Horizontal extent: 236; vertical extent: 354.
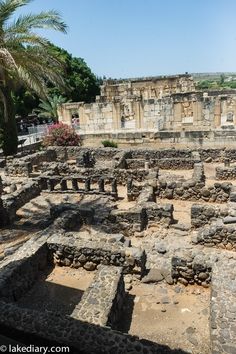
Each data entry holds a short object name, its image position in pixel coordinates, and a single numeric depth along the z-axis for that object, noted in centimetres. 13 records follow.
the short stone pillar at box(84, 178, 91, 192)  1425
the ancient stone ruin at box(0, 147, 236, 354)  464
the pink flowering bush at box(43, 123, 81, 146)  2138
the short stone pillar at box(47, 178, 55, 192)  1457
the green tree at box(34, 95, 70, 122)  2923
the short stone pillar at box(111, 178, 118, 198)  1364
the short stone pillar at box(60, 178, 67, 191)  1434
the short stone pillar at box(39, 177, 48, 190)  1491
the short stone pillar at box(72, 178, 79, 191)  1446
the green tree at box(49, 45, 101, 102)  3822
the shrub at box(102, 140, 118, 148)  2200
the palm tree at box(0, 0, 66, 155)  973
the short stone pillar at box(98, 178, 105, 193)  1395
